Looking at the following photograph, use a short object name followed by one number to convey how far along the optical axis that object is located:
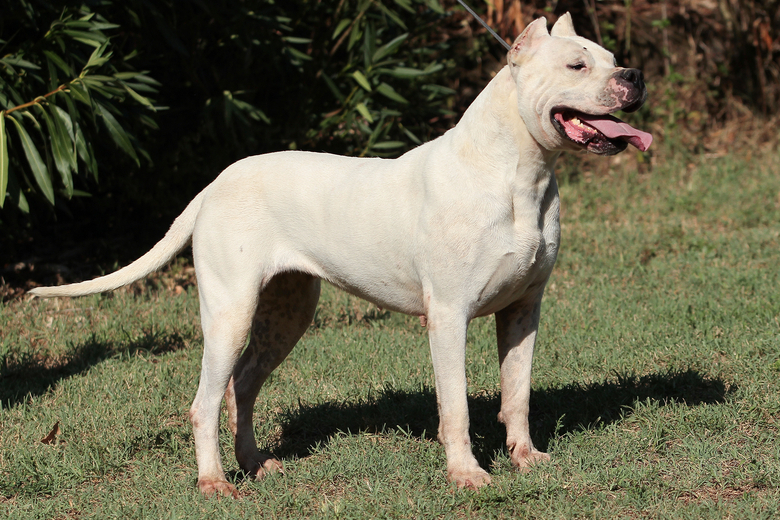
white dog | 7.07
